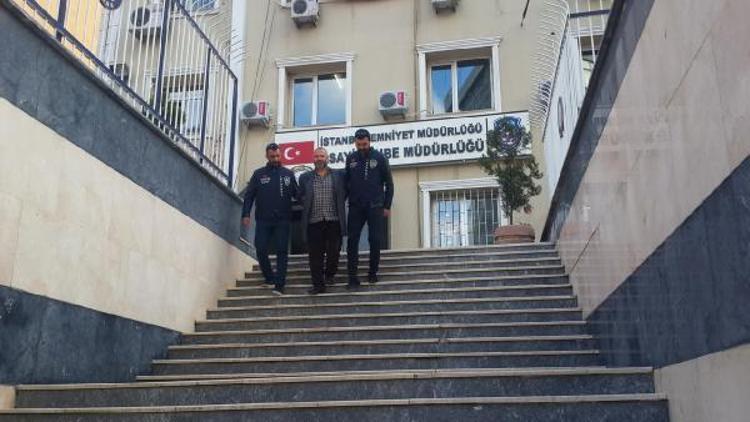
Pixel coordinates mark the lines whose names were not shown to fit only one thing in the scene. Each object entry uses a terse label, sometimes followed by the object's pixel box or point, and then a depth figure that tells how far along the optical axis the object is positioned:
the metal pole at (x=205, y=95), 8.17
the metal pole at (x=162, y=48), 7.00
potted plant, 10.99
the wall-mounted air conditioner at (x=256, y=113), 14.23
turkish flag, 14.02
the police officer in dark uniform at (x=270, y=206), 8.01
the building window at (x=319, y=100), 14.65
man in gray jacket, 7.64
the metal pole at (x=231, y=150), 8.80
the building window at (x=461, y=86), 14.24
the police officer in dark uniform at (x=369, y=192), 7.84
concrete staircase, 3.90
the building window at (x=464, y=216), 13.22
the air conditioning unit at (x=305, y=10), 14.60
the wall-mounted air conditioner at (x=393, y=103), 13.76
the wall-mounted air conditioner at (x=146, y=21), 6.43
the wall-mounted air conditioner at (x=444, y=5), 14.14
